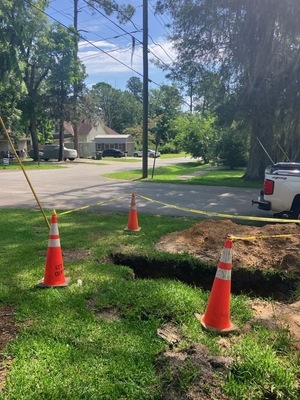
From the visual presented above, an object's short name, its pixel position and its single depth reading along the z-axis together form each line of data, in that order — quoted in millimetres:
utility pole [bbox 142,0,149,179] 20317
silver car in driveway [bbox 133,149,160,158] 66800
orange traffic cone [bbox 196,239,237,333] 3305
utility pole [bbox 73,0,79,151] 37531
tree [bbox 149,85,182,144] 82250
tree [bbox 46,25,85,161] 36219
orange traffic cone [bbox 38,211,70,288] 4227
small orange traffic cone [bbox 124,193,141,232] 7258
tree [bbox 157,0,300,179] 14758
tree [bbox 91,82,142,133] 106812
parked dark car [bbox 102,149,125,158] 61594
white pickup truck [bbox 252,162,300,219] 8234
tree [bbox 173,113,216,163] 39219
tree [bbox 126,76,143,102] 127362
